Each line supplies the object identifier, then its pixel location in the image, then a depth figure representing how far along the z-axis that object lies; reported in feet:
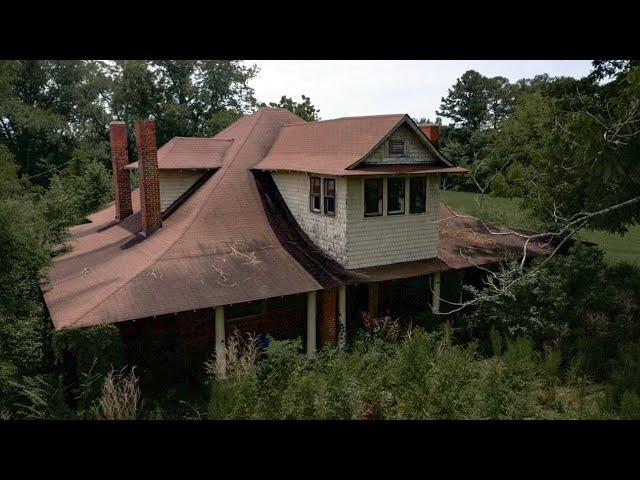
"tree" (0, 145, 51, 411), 34.65
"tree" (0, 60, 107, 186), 136.36
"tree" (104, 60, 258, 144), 126.11
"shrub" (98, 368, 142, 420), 30.99
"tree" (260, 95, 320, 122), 118.42
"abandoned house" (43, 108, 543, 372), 40.06
